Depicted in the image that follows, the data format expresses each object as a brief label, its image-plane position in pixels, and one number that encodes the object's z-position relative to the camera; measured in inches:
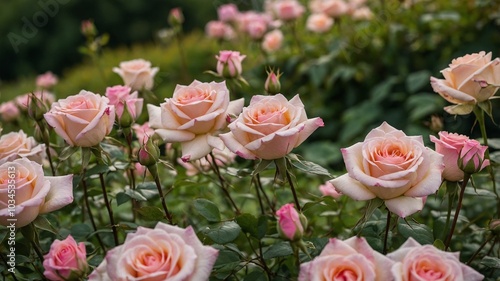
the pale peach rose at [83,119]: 53.7
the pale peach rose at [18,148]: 56.7
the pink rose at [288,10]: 112.7
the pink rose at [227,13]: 133.6
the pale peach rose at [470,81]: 55.5
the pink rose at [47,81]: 102.0
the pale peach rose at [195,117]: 53.6
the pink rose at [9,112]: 73.2
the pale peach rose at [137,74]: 65.6
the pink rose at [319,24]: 126.0
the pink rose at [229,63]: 61.6
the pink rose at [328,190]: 64.1
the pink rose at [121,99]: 56.8
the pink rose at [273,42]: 127.9
